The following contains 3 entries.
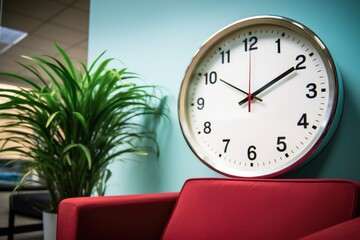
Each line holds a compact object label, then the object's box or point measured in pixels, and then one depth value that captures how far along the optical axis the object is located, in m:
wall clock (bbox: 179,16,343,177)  0.99
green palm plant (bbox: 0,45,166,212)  1.22
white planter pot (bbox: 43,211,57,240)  1.22
